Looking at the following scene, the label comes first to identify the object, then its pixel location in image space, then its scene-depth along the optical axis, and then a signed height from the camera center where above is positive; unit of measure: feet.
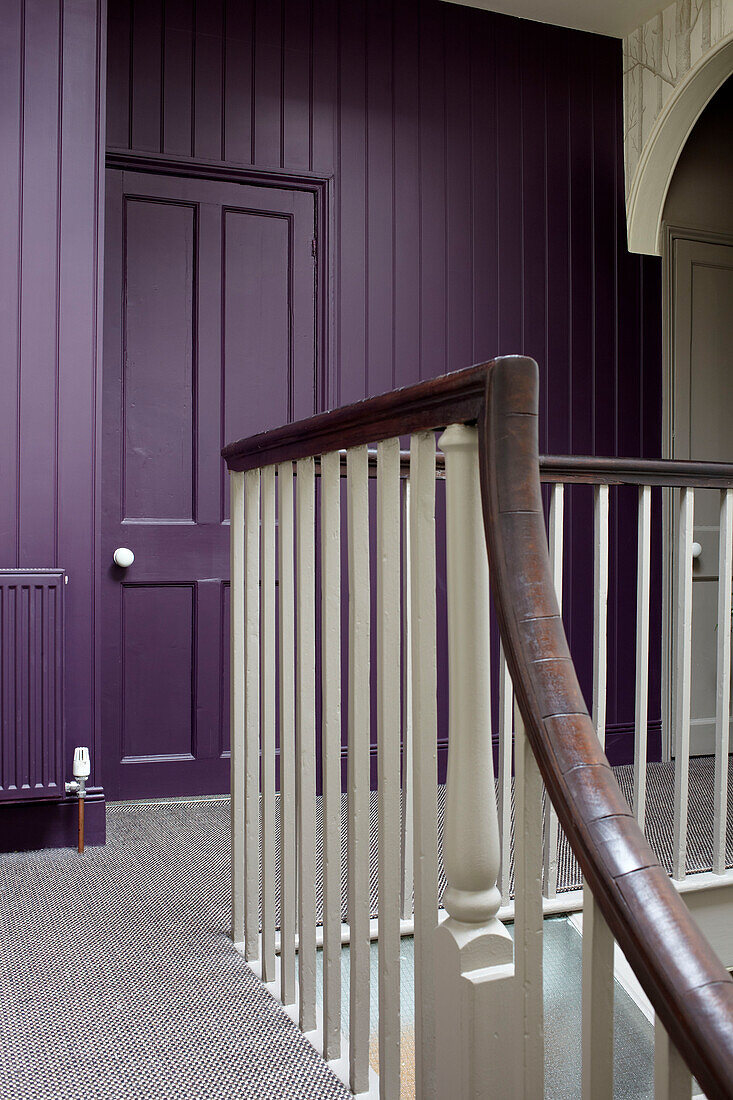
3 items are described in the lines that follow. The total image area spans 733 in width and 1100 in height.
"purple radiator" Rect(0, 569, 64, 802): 7.91 -1.02
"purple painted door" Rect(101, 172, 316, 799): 10.07 +1.55
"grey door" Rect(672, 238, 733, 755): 12.49 +2.33
